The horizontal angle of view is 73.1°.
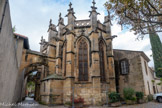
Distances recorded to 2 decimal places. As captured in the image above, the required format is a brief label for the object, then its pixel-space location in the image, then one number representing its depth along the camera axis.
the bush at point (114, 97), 11.16
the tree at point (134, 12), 6.01
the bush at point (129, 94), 11.50
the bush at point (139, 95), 12.14
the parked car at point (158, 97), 13.06
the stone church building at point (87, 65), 11.73
